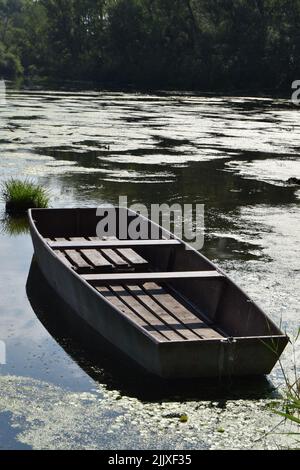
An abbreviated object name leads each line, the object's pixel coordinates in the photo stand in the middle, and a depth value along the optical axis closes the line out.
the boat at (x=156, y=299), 6.88
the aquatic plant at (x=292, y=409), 5.24
